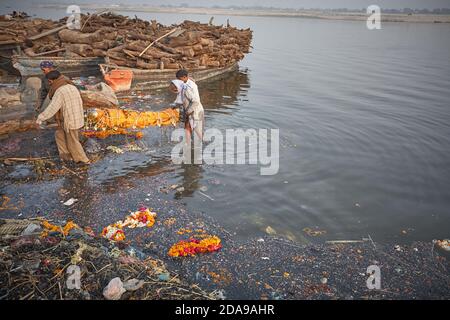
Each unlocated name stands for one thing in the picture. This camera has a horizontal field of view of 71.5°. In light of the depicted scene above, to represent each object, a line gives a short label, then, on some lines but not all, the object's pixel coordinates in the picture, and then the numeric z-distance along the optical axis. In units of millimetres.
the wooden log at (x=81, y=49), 16516
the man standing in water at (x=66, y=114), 6738
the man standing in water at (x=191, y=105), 7920
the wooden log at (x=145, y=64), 15266
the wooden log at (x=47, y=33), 16594
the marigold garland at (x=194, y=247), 5105
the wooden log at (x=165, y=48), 15900
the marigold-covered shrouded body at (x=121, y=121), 8898
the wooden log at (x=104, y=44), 16531
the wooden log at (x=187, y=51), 16297
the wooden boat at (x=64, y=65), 14711
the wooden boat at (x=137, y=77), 13838
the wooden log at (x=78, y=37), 16547
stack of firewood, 15609
